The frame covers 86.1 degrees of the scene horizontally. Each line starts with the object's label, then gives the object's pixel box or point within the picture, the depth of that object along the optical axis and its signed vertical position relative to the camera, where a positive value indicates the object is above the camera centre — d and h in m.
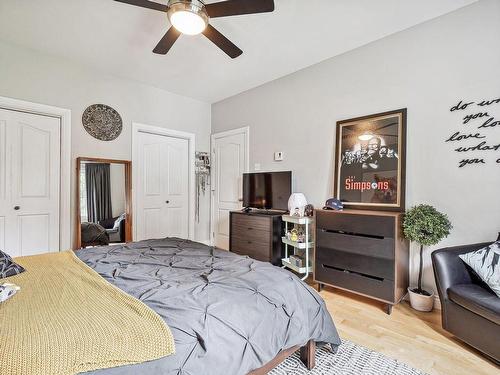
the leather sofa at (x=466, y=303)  1.62 -0.74
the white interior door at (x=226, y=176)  4.24 +0.15
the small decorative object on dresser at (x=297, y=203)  3.14 -0.20
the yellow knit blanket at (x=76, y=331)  0.75 -0.49
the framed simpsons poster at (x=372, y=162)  2.59 +0.26
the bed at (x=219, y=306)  0.96 -0.52
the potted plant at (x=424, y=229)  2.22 -0.35
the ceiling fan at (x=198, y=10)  1.81 +1.22
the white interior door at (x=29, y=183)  2.85 +0.01
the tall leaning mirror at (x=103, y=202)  3.30 -0.23
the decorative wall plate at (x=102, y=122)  3.38 +0.82
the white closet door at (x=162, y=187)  3.91 -0.03
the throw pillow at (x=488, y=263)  1.71 -0.51
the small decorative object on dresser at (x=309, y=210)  3.11 -0.28
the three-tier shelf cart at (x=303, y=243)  2.98 -0.65
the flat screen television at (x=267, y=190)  3.43 -0.05
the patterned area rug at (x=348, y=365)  1.58 -1.09
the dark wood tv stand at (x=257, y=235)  3.21 -0.62
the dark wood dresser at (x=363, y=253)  2.31 -0.62
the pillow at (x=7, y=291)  1.13 -0.47
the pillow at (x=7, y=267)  1.49 -0.48
